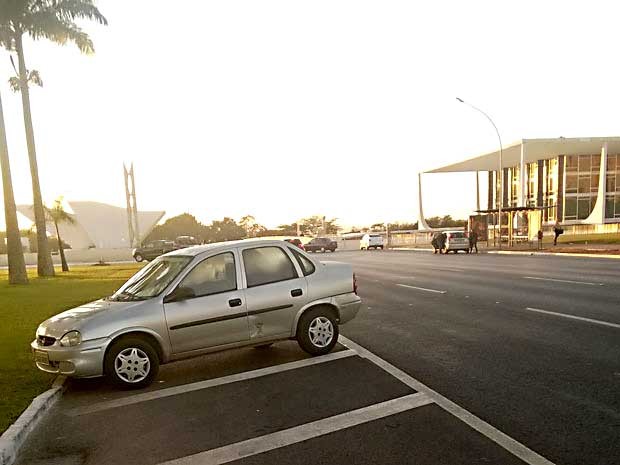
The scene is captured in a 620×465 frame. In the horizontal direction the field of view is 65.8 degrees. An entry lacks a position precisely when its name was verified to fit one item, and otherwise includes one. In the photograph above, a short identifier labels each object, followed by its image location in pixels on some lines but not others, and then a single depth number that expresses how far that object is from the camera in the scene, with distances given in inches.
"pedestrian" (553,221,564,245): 1349.3
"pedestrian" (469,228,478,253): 1400.1
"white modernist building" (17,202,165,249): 2748.5
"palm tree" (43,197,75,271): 1471.5
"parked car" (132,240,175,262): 1707.3
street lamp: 1259.2
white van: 2021.4
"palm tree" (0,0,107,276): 851.4
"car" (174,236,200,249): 2006.6
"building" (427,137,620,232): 1860.2
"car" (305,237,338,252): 1979.6
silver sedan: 217.5
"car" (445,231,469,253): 1409.7
